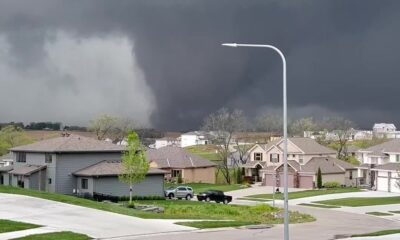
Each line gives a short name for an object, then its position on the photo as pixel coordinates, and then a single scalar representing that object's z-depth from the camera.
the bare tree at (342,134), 122.93
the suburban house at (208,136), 111.56
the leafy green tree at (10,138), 130.12
